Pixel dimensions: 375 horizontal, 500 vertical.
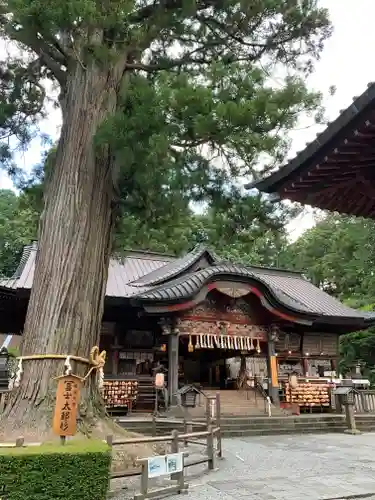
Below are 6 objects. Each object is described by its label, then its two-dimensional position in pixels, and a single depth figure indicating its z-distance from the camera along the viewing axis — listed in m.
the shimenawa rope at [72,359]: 5.94
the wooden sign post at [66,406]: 4.95
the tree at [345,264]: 22.41
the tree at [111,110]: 6.04
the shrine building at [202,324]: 13.02
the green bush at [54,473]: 4.11
